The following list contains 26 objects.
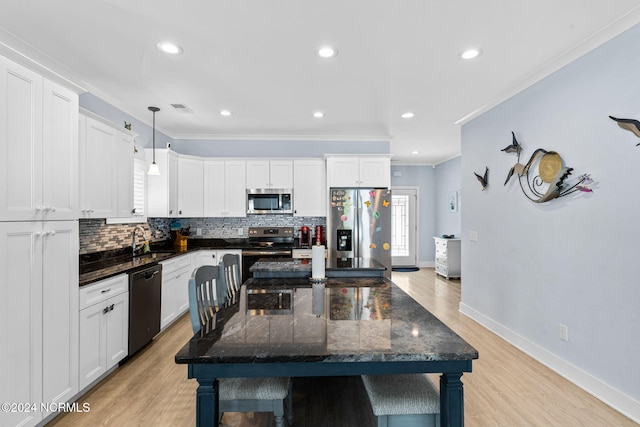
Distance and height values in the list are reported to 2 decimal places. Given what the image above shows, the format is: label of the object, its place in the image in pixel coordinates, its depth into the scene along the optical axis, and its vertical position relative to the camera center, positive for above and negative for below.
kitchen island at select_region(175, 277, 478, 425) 1.20 -0.53
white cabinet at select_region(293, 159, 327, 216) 5.05 +0.49
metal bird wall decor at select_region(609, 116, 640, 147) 2.08 +0.63
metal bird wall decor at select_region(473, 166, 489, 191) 3.77 +0.46
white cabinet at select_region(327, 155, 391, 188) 4.88 +0.73
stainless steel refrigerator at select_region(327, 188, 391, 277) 4.82 -0.14
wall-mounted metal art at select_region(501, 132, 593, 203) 2.60 +0.37
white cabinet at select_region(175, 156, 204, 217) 4.74 +0.49
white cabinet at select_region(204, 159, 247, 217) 4.98 +0.49
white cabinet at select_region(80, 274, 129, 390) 2.32 -0.88
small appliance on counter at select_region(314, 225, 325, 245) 5.00 -0.30
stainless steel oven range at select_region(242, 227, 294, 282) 4.67 -0.44
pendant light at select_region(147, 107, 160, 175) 3.65 +0.83
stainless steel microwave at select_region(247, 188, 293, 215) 5.00 +0.26
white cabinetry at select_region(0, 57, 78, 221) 1.75 +0.45
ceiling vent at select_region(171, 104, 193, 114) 3.81 +1.38
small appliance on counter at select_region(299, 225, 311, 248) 5.05 -0.31
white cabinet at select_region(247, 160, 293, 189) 5.02 +0.72
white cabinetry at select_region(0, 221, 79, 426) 1.73 -0.59
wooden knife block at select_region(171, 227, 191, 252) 4.63 -0.34
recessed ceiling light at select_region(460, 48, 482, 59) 2.55 +1.36
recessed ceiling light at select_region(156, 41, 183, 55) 2.44 +1.36
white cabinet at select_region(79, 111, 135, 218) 2.58 +0.45
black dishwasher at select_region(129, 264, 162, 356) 2.90 -0.87
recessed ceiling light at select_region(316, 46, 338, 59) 2.51 +1.37
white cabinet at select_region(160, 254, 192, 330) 3.56 -0.87
